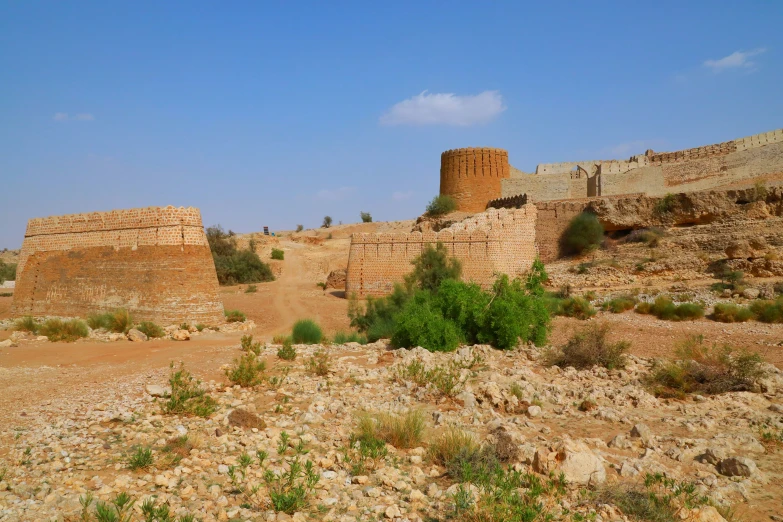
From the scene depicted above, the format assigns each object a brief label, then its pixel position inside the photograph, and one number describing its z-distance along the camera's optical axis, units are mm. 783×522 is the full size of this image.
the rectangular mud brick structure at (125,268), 14055
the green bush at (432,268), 17109
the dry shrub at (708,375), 8086
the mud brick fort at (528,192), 19953
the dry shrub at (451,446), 5449
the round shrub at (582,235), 22922
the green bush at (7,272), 37362
